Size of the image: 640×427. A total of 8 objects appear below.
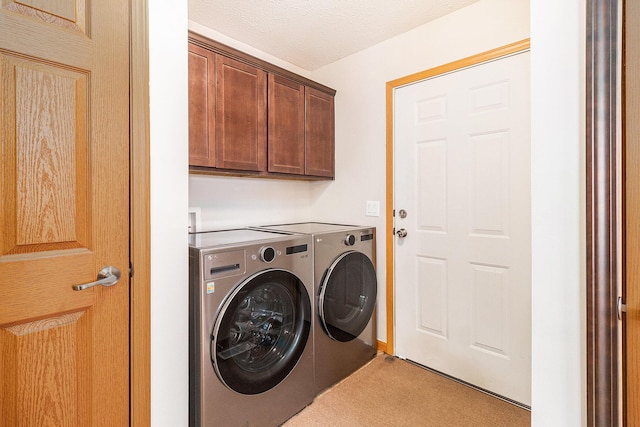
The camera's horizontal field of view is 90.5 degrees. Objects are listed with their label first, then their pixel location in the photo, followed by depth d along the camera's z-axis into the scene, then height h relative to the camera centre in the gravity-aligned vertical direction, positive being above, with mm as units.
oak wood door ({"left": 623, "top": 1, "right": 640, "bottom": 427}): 695 -7
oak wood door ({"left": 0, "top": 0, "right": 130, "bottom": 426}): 981 +7
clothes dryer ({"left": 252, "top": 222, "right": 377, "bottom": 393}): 1982 -598
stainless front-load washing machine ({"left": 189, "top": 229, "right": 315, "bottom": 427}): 1435 -596
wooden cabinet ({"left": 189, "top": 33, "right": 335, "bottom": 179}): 1818 +631
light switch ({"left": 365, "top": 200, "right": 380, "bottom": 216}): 2482 +19
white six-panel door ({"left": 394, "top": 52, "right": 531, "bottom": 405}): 1877 -97
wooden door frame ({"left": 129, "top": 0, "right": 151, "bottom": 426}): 1200 -32
